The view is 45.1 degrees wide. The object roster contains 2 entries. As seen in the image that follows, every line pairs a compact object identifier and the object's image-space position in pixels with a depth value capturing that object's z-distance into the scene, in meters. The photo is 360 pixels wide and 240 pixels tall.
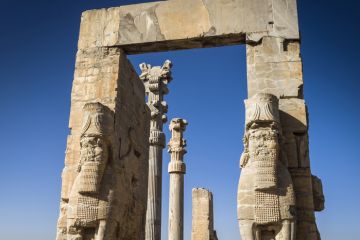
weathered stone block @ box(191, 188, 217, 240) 14.52
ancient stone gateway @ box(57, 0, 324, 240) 5.97
